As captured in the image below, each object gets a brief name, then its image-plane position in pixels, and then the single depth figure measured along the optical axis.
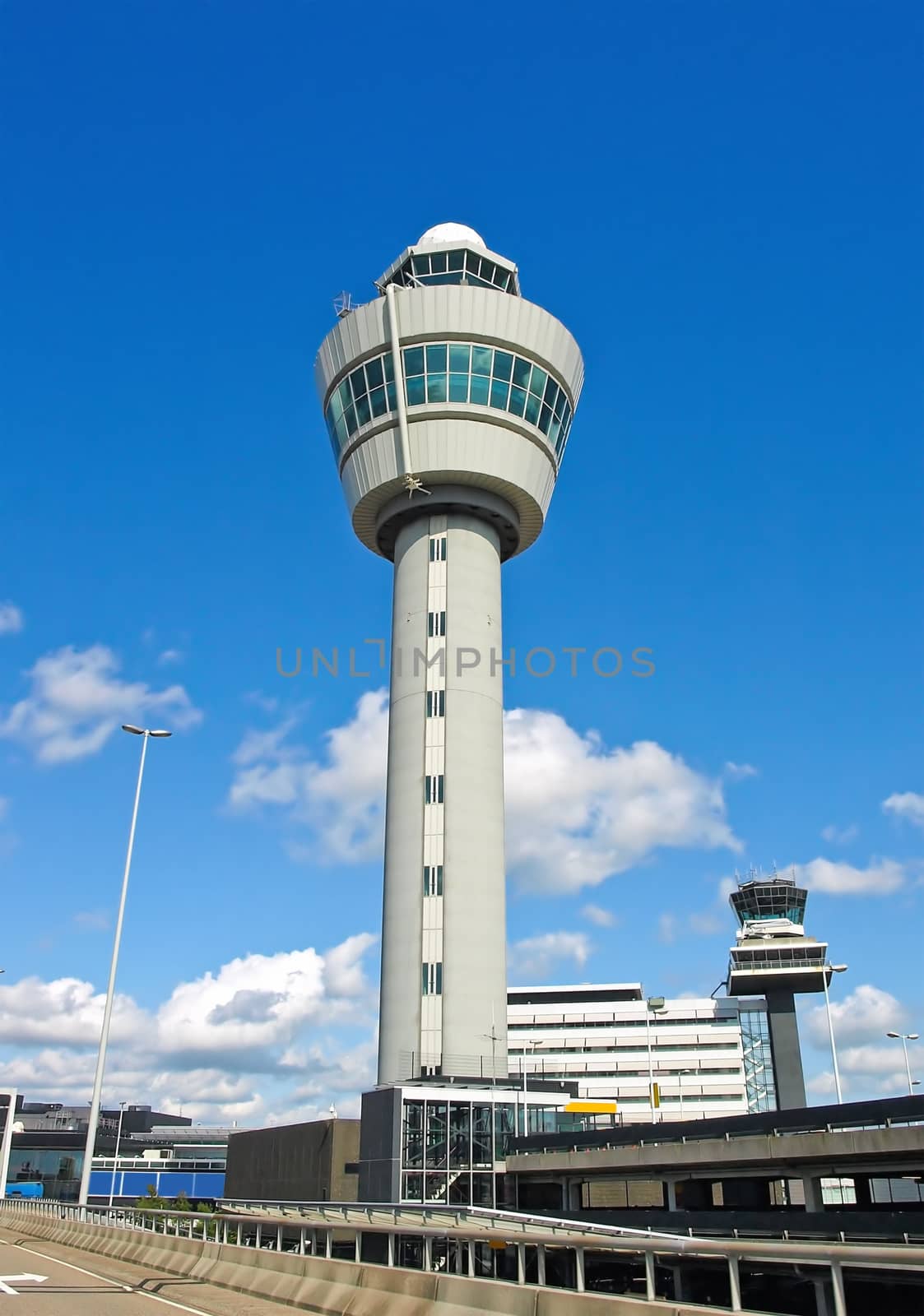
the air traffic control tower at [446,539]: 52.31
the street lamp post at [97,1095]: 37.78
